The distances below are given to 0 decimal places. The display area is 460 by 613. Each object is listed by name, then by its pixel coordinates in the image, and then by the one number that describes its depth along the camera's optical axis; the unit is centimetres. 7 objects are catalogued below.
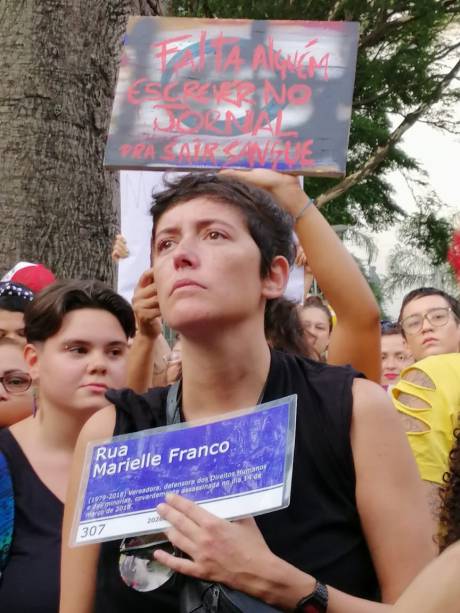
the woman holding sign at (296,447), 179
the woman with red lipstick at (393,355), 545
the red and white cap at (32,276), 379
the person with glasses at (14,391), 305
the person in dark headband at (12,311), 324
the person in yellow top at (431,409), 280
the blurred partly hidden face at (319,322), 490
